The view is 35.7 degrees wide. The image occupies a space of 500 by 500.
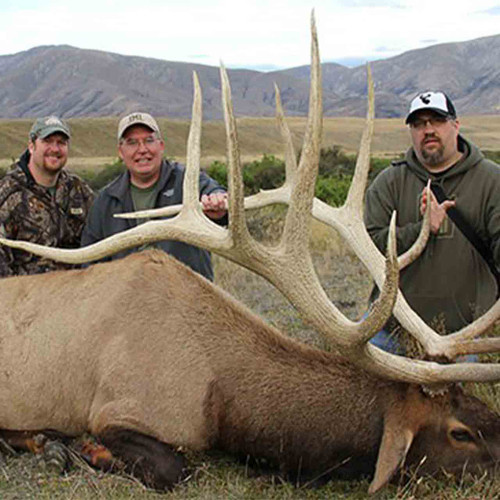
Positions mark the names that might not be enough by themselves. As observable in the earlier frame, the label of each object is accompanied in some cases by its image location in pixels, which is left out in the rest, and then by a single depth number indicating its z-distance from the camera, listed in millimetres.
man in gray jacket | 6020
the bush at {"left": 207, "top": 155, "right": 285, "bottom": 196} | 19419
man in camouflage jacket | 6406
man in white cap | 5414
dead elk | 3748
